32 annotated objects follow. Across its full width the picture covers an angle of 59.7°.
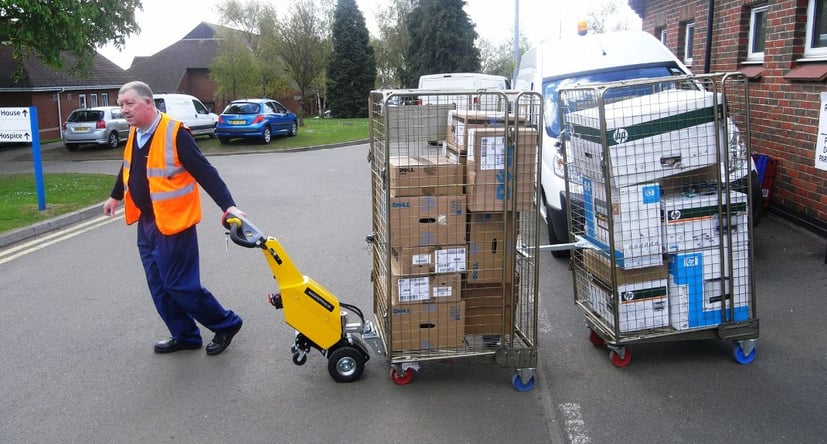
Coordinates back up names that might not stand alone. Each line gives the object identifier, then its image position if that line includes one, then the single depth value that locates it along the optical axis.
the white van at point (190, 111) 27.78
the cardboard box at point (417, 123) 4.48
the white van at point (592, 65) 8.45
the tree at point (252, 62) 37.09
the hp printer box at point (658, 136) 4.63
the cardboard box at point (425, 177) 4.41
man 5.08
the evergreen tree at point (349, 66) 56.22
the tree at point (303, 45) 37.44
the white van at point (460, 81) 19.55
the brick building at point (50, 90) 34.41
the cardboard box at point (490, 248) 4.59
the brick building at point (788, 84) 8.42
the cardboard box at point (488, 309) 4.74
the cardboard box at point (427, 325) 4.65
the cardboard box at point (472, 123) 4.46
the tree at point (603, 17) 47.19
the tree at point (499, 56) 66.94
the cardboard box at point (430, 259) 4.53
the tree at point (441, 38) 51.97
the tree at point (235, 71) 36.81
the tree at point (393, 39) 57.97
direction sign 11.99
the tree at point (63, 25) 18.16
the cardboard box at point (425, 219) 4.45
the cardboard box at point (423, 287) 4.58
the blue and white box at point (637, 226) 4.69
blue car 25.59
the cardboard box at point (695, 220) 4.75
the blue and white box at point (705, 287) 4.86
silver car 25.59
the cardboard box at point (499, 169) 4.43
